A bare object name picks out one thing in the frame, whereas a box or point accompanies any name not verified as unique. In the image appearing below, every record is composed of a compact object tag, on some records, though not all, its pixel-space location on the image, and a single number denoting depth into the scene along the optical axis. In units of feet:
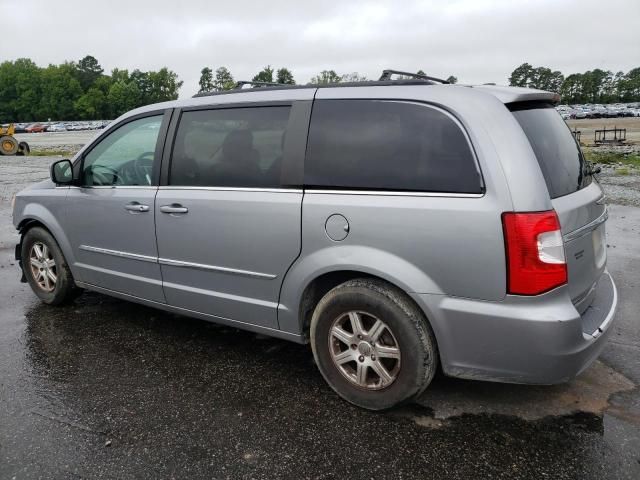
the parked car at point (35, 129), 255.09
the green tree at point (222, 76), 420.17
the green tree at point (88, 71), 451.94
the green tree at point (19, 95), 417.28
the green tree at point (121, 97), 415.44
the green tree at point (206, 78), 445.70
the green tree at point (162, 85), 451.12
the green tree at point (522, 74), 437.58
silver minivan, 8.40
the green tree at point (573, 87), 423.64
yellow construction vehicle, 92.58
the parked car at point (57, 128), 262.22
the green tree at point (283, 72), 293.02
